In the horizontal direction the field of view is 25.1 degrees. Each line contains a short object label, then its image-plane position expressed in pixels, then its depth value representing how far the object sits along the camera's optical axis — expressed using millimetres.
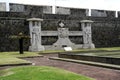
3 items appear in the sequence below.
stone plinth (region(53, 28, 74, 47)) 26188
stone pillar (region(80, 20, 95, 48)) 27203
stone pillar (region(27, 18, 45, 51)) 24641
